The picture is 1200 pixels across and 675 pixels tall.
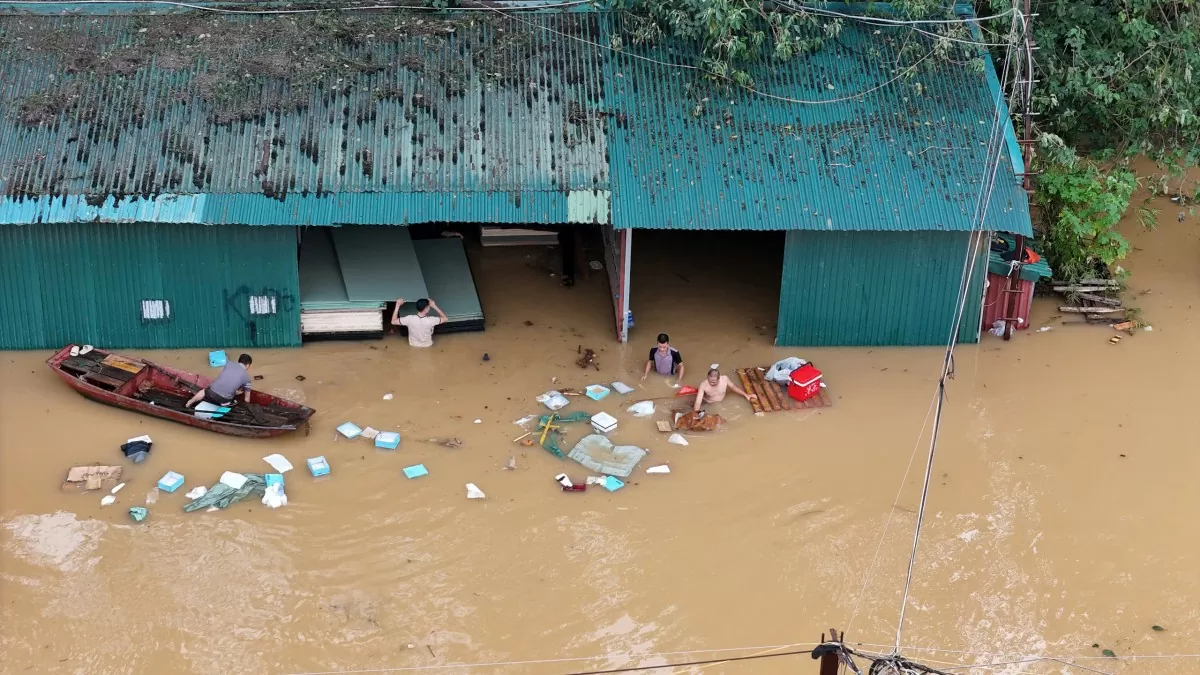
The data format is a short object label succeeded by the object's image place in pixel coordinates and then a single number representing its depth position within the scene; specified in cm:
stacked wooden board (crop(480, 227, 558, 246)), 1789
